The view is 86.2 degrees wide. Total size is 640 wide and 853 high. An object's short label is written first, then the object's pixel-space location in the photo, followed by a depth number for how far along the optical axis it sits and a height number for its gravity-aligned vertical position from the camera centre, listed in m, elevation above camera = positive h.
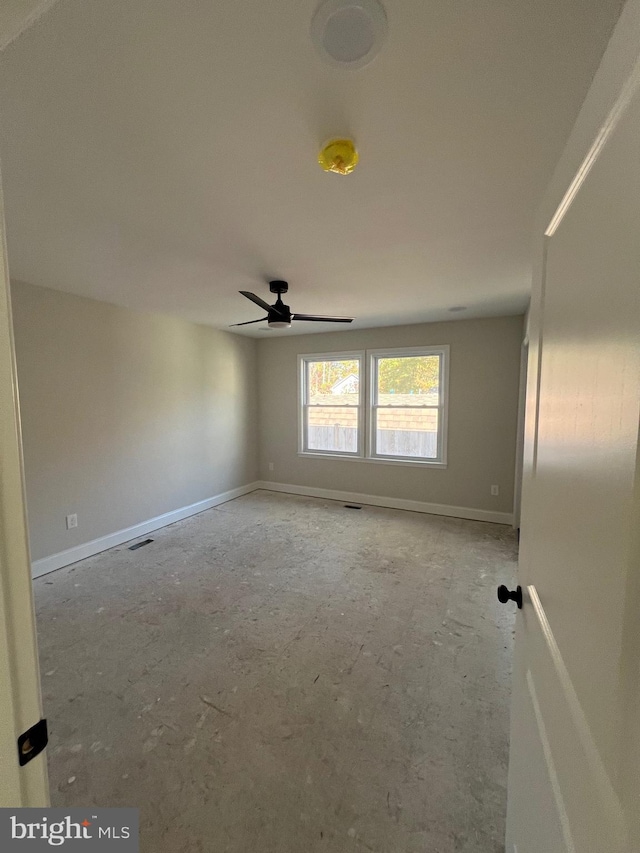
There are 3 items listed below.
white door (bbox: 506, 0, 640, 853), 0.40 -0.15
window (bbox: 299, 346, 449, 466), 4.52 -0.09
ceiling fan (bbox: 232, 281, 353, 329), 2.73 +0.69
